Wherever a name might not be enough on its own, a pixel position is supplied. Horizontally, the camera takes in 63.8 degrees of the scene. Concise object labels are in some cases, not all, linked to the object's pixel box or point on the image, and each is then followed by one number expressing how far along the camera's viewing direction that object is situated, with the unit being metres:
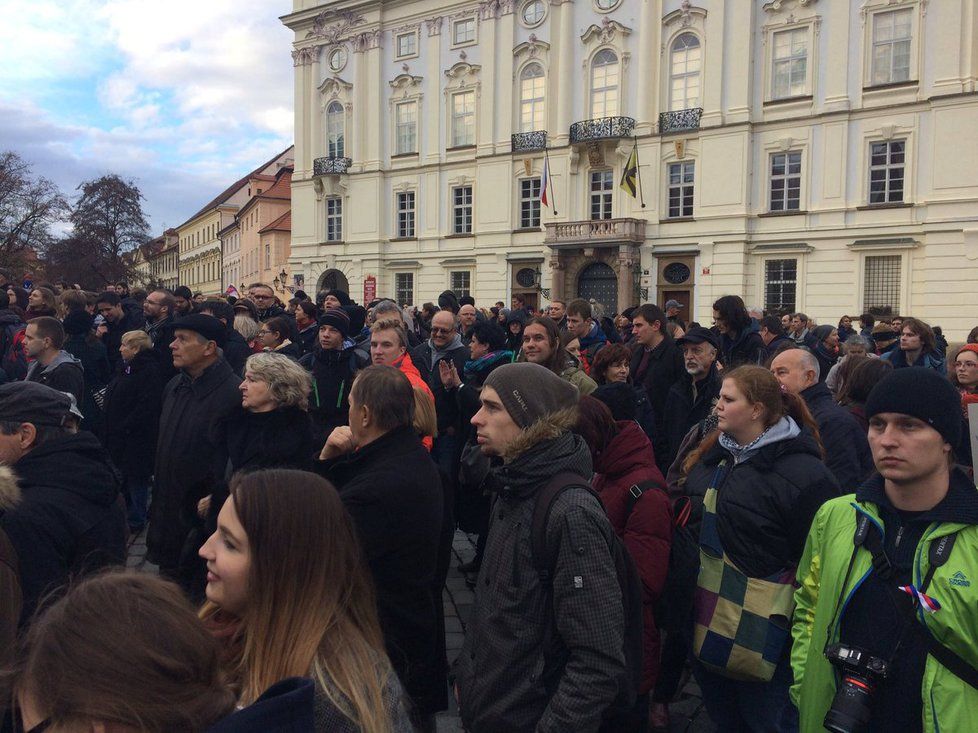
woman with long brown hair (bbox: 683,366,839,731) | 3.19
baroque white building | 26.61
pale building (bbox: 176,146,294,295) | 75.62
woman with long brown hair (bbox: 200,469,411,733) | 1.83
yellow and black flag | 28.86
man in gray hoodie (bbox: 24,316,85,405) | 6.26
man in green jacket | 2.33
